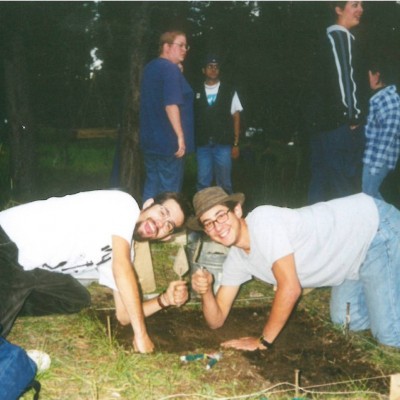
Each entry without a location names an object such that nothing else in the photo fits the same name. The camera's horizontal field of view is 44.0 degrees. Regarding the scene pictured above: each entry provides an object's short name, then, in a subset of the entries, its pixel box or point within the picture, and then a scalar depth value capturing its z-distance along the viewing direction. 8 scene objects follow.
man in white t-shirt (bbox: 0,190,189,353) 3.01
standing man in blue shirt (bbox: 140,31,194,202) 4.73
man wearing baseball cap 5.88
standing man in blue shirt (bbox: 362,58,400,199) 4.79
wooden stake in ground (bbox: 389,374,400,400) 2.19
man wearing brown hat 2.88
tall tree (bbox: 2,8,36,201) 8.21
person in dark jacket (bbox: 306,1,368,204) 4.49
